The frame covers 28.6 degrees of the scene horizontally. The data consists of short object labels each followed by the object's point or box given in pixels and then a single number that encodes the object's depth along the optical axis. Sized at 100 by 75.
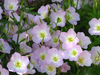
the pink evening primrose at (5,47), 0.89
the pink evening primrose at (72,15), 1.06
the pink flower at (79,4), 1.22
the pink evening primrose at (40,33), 0.94
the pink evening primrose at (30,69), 0.85
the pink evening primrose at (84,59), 0.87
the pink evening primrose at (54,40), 0.95
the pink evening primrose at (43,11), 1.08
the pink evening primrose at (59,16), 1.01
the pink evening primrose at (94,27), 0.98
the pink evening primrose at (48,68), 0.88
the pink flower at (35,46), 0.97
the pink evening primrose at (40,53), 0.92
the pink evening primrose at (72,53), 0.86
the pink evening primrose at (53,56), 0.87
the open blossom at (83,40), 0.92
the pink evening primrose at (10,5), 1.05
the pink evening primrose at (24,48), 0.93
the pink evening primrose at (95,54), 0.92
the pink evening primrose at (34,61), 0.92
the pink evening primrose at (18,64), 0.83
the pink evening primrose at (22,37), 0.96
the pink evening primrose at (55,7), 1.16
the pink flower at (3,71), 0.81
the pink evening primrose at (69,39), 0.88
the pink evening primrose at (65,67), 0.92
